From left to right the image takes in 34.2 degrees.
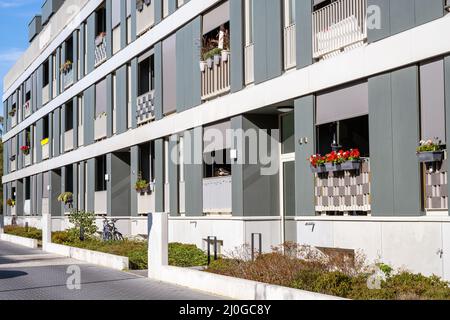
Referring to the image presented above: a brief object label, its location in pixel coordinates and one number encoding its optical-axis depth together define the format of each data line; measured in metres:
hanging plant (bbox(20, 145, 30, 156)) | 45.22
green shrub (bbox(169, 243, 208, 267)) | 17.75
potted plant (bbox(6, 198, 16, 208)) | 49.85
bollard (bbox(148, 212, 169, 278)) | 15.62
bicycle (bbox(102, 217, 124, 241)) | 26.37
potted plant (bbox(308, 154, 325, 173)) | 14.93
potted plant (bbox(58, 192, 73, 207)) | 34.42
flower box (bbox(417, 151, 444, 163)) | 11.89
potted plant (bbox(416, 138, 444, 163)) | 11.91
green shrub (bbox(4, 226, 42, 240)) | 33.72
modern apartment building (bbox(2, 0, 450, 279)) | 12.49
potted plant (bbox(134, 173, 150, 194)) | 25.25
